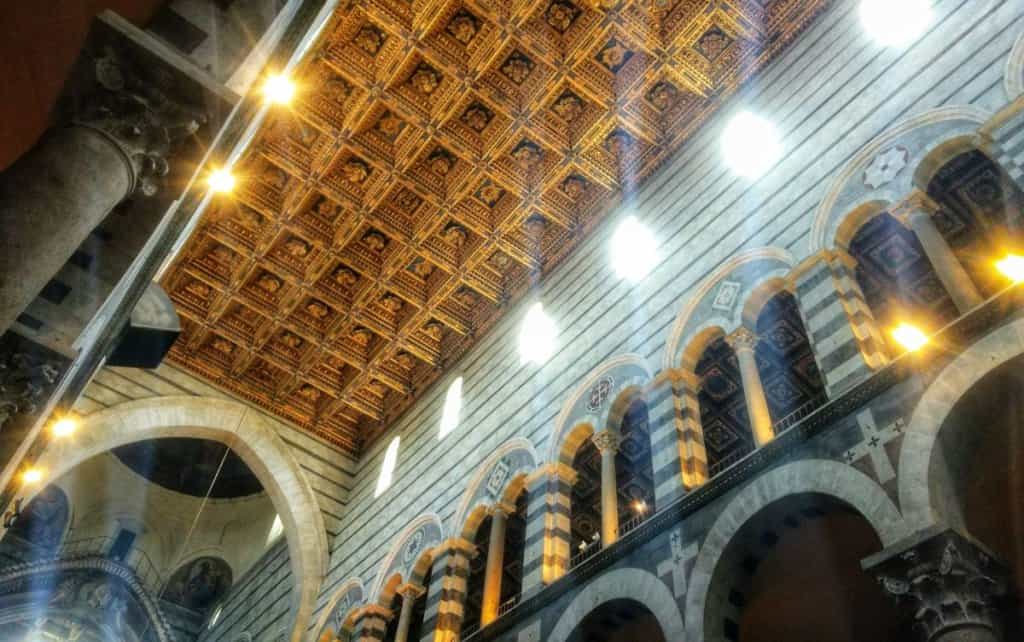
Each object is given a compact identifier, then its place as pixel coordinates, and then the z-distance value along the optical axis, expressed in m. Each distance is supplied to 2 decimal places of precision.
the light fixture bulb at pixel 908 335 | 10.82
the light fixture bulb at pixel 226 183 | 14.50
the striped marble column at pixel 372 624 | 13.19
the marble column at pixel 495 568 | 10.70
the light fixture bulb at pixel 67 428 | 14.95
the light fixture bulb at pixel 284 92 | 13.15
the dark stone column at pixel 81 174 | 3.96
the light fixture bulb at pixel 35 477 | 13.98
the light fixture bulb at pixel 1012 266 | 10.03
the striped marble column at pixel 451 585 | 11.24
